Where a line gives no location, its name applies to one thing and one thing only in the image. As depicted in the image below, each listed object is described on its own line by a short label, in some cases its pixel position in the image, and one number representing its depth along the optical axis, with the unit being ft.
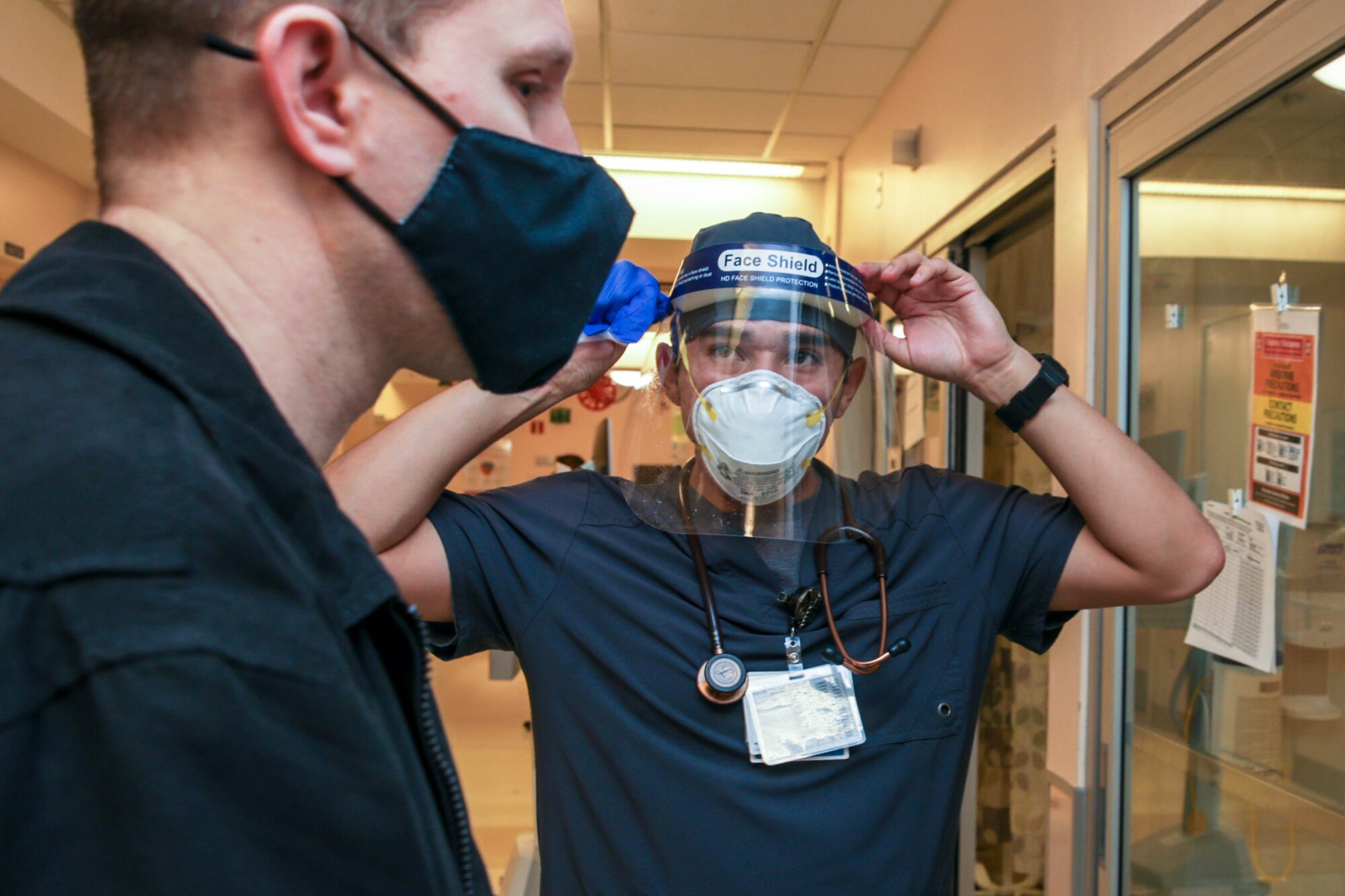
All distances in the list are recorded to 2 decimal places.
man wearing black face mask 1.40
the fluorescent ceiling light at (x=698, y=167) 16.96
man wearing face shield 4.27
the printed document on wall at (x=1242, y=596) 5.26
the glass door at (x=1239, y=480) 4.80
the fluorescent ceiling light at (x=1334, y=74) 4.63
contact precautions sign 4.95
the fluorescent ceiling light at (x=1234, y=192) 4.86
